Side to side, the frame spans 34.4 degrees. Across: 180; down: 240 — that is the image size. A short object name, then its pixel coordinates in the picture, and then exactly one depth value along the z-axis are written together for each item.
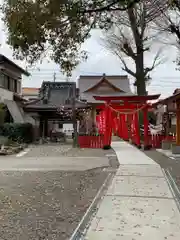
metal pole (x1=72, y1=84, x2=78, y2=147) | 20.61
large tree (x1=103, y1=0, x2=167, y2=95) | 23.16
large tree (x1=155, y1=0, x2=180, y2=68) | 15.64
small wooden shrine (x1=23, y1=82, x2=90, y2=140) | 21.64
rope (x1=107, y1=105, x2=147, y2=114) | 17.75
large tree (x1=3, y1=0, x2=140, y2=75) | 7.09
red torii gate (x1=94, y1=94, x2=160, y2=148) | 17.61
